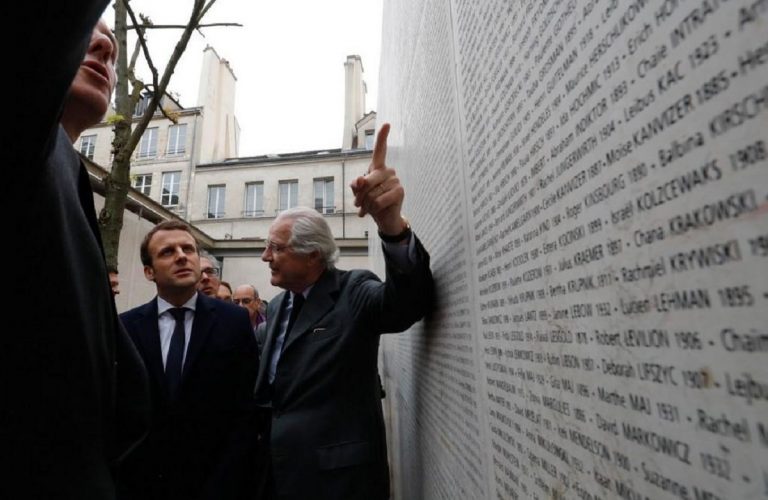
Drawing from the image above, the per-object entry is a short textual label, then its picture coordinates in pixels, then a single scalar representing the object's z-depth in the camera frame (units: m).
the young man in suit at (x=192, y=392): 1.84
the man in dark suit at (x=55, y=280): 0.46
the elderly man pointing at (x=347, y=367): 1.44
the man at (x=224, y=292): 4.91
